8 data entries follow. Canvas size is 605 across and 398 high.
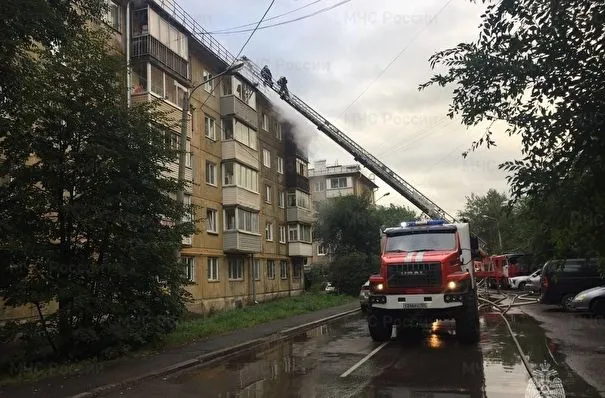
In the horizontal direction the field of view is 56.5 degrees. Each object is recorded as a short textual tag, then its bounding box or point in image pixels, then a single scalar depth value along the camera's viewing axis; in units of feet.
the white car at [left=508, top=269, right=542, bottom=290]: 121.66
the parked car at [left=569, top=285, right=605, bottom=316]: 61.11
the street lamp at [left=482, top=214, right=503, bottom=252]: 224.66
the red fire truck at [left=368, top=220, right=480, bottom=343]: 42.42
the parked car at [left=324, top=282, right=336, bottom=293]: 130.19
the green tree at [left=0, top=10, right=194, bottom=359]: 36.04
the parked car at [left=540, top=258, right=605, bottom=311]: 71.20
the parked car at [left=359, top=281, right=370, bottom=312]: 72.62
